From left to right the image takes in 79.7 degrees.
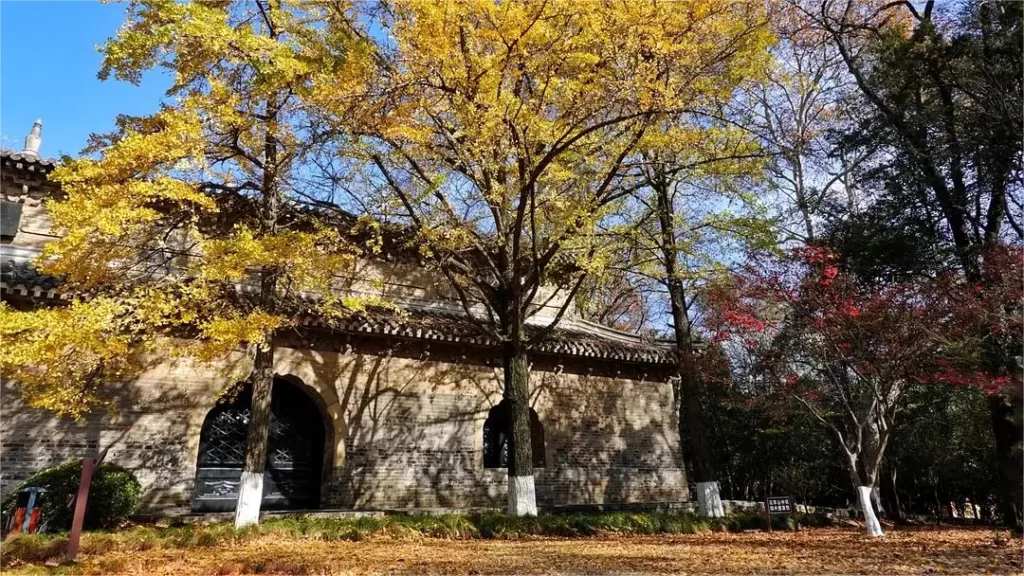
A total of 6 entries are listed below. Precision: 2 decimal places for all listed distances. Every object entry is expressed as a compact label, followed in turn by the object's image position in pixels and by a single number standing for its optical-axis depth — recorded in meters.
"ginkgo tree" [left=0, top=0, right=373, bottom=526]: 7.61
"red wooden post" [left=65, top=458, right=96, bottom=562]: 5.96
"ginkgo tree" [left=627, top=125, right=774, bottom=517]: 9.61
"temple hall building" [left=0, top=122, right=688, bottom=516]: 10.68
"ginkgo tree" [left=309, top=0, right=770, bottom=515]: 7.68
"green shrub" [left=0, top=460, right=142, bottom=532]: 8.53
